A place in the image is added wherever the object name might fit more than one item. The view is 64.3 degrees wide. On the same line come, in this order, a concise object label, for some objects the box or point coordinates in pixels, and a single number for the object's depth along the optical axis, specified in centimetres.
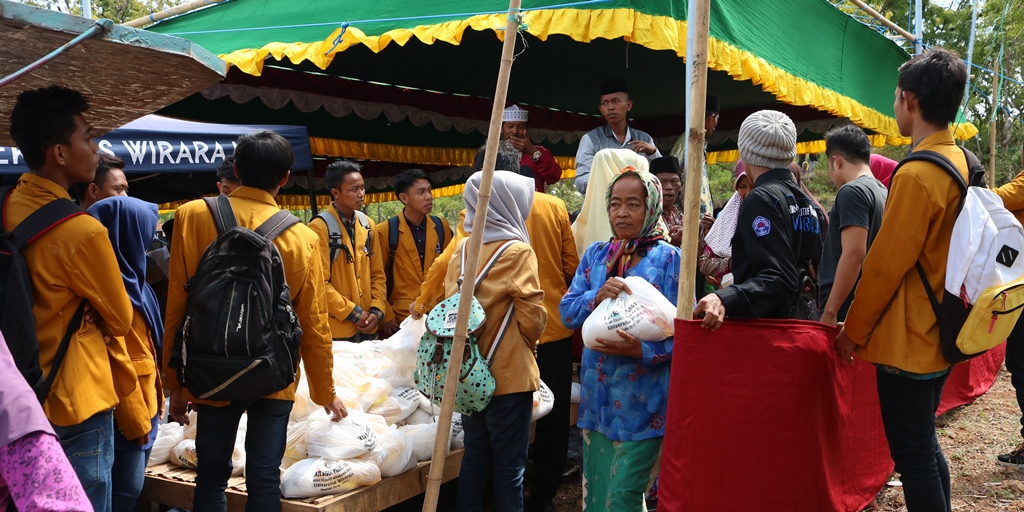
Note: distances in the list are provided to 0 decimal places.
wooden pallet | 342
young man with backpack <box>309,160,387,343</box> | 552
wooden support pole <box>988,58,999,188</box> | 968
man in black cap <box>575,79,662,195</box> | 545
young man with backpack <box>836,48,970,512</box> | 281
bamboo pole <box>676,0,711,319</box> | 283
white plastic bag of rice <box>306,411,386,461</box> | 363
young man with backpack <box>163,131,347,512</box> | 293
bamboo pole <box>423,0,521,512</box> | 277
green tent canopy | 499
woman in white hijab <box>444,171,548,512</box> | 342
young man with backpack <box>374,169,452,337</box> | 640
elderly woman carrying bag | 350
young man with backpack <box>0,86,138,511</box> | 239
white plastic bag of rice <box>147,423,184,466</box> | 397
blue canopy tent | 491
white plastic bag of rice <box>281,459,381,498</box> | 348
